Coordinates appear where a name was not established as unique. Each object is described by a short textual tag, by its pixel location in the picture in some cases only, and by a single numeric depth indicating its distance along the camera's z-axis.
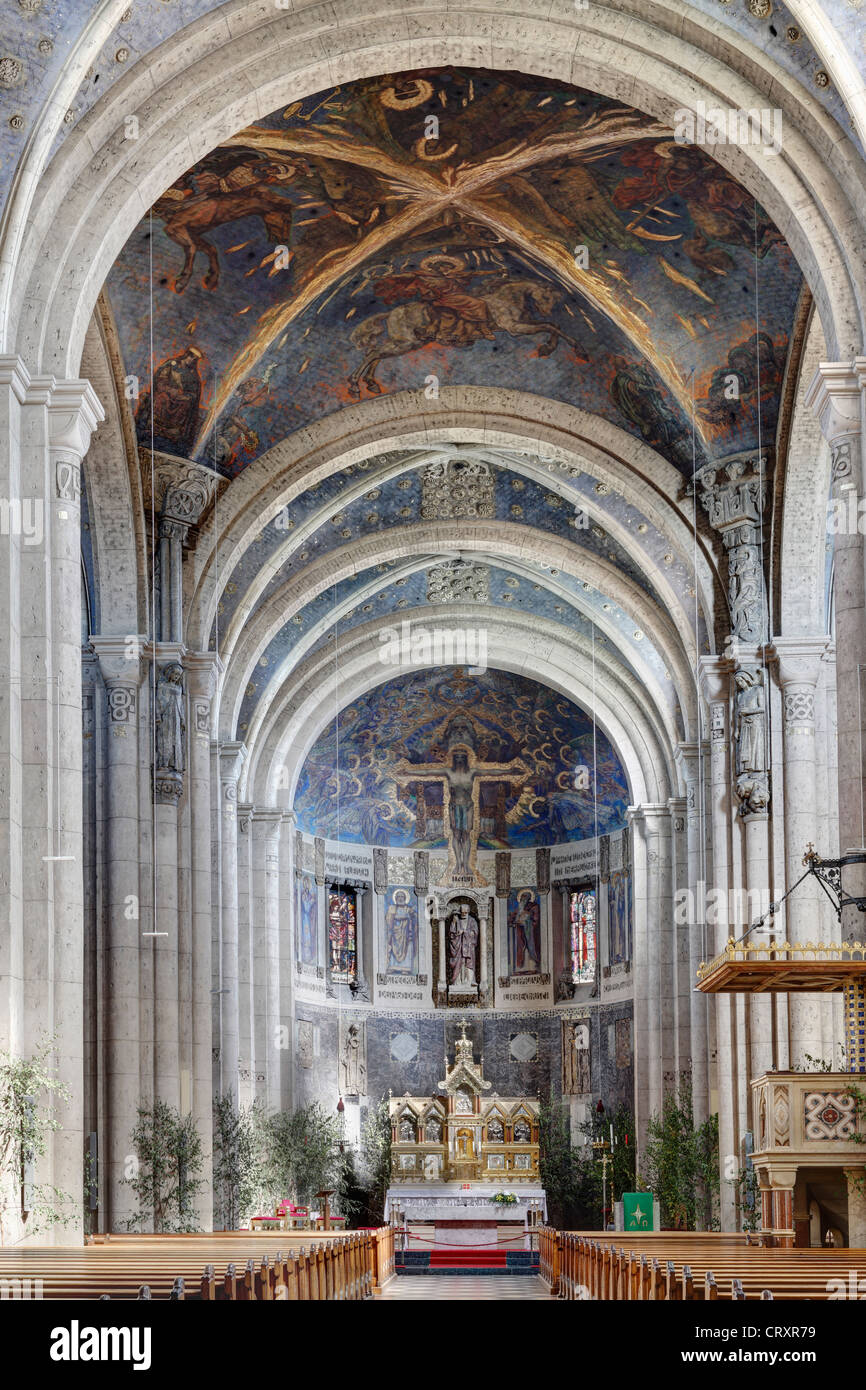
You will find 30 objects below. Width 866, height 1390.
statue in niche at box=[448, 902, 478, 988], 38.03
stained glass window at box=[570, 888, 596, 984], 37.19
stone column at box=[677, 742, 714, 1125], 25.47
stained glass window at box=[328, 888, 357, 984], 37.12
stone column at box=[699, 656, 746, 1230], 22.00
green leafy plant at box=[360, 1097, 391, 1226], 35.03
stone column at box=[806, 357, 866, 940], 13.76
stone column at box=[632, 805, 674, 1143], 30.92
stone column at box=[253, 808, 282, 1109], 31.16
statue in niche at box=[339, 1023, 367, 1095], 36.06
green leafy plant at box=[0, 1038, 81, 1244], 12.03
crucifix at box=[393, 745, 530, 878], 37.94
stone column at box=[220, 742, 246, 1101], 26.97
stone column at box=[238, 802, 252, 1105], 29.12
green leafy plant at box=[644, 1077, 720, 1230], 23.72
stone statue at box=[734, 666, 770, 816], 21.41
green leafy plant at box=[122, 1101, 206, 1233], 19.80
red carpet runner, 26.84
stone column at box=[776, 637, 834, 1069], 20.72
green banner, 24.56
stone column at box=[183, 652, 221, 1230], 22.12
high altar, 33.69
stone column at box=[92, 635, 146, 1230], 19.72
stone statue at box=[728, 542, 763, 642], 21.84
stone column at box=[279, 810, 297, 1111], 32.47
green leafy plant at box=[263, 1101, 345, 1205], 29.38
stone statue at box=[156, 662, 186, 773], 21.16
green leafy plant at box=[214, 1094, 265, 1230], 25.42
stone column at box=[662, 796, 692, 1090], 29.06
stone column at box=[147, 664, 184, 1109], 20.66
